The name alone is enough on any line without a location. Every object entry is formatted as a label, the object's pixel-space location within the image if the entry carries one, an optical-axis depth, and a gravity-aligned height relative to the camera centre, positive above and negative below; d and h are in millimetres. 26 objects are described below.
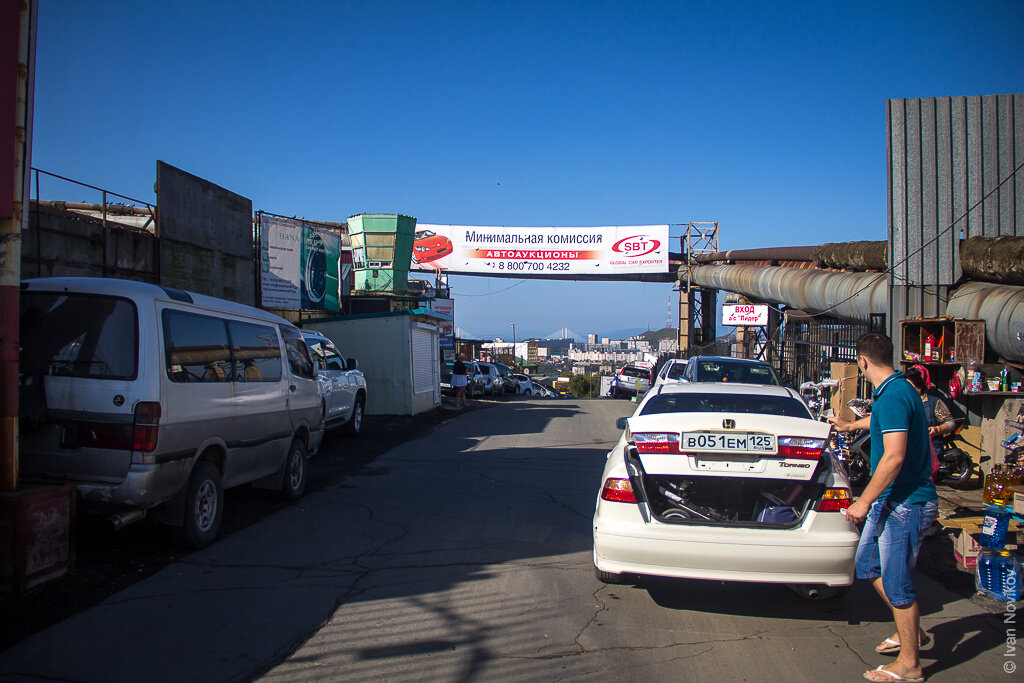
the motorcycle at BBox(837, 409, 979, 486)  8852 -1519
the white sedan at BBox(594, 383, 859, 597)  4570 -1136
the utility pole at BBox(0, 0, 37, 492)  5027 +1052
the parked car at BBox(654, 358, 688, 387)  17938 -723
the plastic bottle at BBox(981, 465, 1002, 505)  6620 -1358
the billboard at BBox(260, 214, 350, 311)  20656 +2258
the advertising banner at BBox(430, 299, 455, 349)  35941 +1399
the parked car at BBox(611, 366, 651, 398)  31641 -1761
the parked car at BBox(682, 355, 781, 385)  12461 -529
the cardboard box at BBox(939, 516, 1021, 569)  5680 -1626
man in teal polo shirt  3930 -924
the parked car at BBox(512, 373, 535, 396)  41938 -2618
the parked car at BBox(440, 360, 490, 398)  30397 -1759
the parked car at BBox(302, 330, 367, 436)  12227 -778
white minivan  5434 -455
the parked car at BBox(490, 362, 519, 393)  37406 -2092
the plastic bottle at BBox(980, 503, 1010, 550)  5012 -1308
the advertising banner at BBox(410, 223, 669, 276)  38000 +4805
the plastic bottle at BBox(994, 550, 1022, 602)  4641 -1520
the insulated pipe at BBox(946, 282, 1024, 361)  8570 +356
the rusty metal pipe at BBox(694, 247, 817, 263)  22750 +2973
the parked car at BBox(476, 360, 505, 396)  32775 -1873
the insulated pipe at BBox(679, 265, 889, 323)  13805 +1239
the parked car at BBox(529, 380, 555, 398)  46000 -3283
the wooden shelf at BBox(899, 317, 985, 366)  9234 +17
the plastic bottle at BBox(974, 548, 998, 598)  4789 -1540
